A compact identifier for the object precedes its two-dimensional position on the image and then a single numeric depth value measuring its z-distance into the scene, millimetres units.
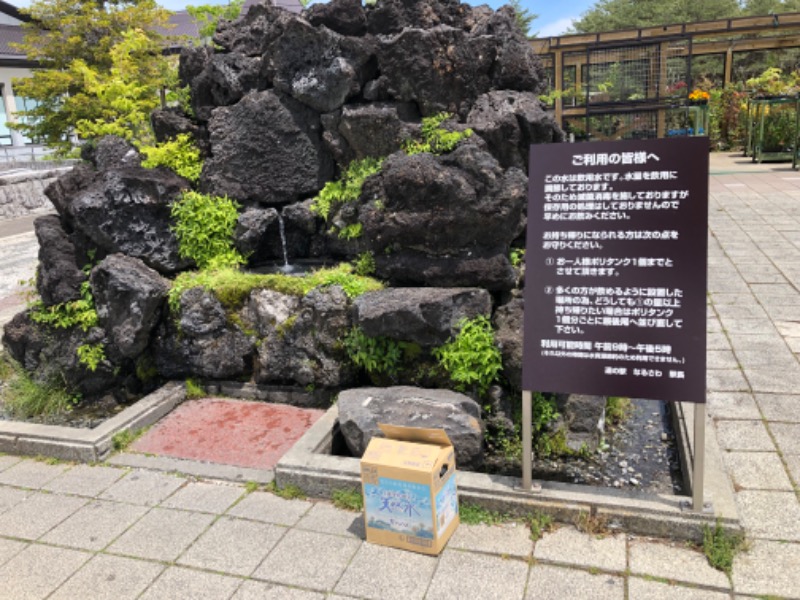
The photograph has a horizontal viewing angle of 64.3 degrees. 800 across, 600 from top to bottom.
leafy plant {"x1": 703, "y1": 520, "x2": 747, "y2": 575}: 3536
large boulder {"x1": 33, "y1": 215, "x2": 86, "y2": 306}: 6438
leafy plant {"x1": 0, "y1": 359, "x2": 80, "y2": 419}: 6301
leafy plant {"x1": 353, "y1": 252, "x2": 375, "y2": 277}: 6199
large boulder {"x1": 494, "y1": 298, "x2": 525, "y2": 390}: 4956
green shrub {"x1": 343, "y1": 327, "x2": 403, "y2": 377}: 5430
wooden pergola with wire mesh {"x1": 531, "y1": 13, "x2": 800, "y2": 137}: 15852
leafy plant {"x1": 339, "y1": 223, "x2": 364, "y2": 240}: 6648
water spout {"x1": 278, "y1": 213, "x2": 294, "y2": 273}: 7324
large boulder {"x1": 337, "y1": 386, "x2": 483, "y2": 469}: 4570
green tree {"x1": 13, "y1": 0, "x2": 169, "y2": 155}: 18484
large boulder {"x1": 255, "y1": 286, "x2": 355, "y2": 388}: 5734
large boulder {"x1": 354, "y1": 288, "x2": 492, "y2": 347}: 5113
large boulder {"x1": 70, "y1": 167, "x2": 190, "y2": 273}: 6500
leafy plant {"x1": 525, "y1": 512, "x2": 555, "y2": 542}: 3926
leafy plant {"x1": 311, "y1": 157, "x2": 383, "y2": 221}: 6770
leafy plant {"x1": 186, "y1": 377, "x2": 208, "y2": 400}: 6434
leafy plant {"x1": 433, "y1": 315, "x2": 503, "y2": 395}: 5051
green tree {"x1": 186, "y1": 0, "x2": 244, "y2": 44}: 8445
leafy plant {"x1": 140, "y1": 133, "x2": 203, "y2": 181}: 7363
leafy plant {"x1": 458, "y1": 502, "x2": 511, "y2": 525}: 4090
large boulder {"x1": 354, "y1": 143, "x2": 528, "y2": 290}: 5391
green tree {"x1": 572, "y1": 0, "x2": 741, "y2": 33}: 41438
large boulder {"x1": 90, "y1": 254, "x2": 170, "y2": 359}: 6102
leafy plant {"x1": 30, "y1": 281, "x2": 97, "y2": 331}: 6375
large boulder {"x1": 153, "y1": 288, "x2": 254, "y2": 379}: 6289
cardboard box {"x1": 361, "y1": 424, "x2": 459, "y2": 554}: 3727
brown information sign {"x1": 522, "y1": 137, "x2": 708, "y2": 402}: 3691
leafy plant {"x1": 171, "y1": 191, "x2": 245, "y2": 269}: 6867
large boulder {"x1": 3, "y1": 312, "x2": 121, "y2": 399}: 6449
